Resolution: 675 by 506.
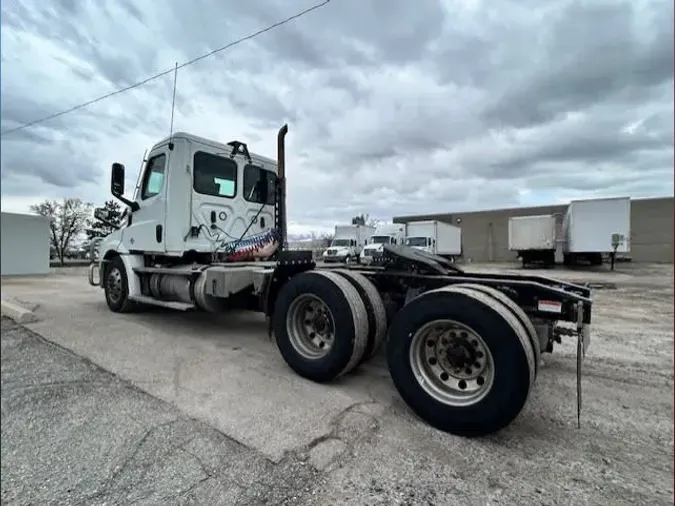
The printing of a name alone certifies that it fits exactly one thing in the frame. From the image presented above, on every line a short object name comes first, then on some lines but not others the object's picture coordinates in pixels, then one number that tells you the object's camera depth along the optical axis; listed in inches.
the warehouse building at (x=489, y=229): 1442.4
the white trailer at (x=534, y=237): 900.0
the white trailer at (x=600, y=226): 783.1
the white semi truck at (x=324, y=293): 101.1
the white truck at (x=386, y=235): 1011.3
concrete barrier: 220.7
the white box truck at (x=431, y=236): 1018.2
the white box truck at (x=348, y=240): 1022.4
